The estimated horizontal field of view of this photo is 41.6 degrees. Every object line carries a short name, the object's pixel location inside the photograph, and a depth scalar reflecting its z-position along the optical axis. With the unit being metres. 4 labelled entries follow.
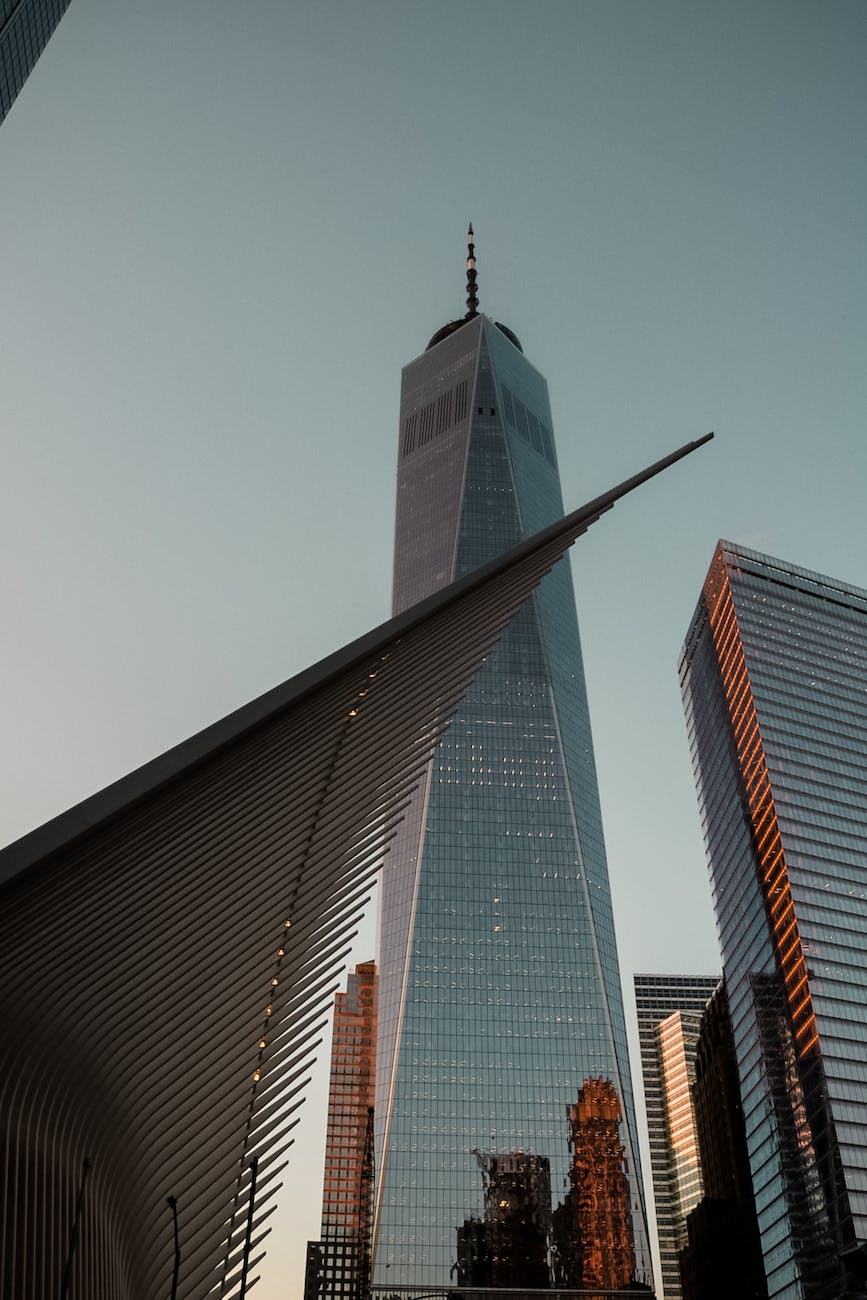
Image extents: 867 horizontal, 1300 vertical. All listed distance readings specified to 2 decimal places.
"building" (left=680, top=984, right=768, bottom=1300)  140.88
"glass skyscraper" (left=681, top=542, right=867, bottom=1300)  105.38
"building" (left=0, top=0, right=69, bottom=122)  67.00
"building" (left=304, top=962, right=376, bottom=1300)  157.12
